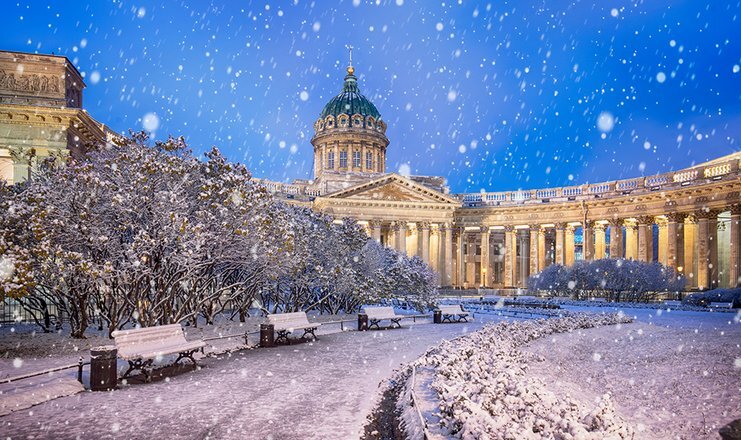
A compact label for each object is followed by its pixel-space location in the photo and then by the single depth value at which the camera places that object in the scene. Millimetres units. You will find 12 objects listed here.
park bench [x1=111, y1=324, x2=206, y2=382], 10508
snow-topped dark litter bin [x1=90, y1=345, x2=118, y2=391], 9766
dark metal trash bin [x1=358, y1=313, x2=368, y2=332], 20688
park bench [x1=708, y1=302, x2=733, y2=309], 28997
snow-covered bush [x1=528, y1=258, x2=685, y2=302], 34750
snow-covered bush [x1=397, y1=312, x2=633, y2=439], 5664
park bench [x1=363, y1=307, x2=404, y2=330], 21016
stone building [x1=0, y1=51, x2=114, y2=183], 23859
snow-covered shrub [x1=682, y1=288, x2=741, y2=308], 29938
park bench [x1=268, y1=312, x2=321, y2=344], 16422
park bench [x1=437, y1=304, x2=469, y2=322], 24594
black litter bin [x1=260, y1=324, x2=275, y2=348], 15773
